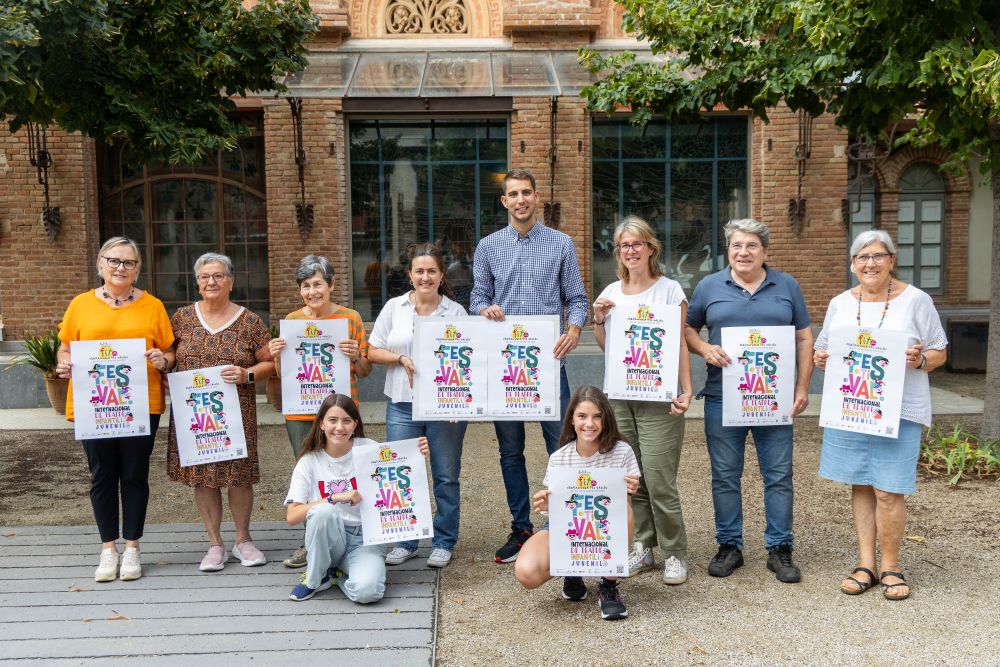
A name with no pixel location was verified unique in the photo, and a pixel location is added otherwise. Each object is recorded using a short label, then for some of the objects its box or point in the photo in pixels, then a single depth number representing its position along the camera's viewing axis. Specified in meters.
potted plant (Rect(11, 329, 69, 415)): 10.16
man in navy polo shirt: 4.62
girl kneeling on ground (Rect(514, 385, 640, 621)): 4.20
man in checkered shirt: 4.82
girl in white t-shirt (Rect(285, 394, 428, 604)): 4.39
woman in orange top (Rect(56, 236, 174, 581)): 4.69
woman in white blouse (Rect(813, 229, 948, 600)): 4.36
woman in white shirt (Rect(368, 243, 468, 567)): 4.91
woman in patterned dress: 4.80
